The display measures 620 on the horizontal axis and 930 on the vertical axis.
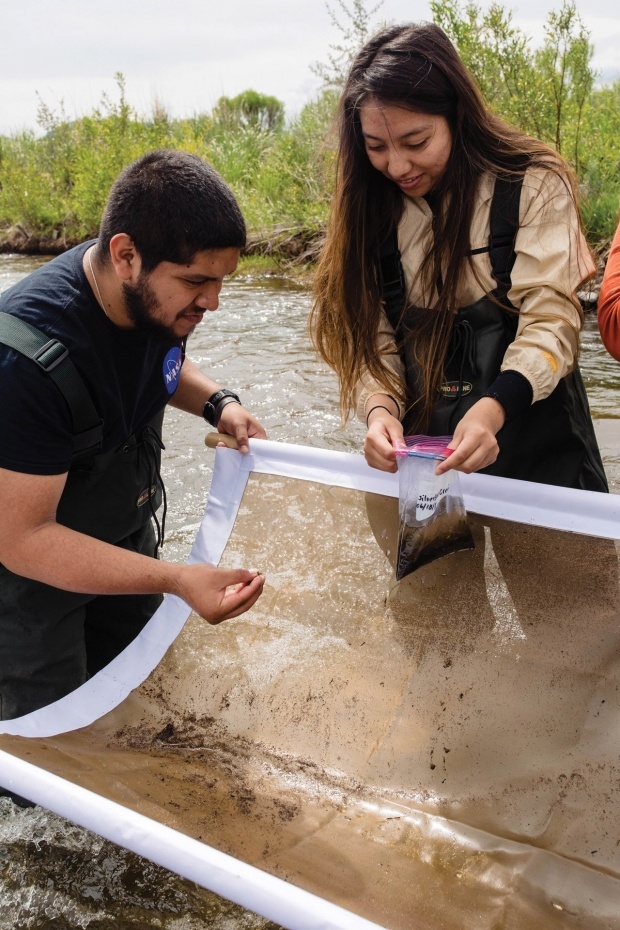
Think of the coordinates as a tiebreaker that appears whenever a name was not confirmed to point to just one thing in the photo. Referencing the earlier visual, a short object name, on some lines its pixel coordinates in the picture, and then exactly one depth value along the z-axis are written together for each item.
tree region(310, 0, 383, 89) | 7.95
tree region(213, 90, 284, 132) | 15.33
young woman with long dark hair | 1.84
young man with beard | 1.80
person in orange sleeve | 1.85
